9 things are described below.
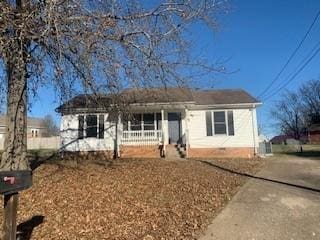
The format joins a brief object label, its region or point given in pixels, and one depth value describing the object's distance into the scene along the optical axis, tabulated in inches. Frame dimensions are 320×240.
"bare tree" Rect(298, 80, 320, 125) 2126.1
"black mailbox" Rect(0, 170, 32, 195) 117.7
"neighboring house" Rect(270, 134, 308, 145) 2151.9
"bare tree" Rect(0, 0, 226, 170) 193.3
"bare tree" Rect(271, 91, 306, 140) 2261.4
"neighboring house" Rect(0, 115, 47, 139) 2095.0
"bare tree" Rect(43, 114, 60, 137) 2241.9
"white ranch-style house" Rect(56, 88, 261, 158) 602.8
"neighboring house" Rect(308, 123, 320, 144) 2071.8
